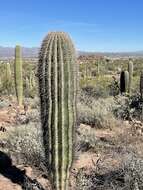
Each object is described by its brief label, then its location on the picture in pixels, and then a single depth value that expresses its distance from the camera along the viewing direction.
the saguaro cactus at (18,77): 8.74
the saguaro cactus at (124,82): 9.28
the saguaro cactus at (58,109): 2.93
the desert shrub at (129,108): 6.86
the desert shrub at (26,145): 3.92
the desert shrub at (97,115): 6.18
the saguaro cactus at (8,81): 12.64
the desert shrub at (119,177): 3.15
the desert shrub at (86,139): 4.57
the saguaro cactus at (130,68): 10.28
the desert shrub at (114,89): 10.83
